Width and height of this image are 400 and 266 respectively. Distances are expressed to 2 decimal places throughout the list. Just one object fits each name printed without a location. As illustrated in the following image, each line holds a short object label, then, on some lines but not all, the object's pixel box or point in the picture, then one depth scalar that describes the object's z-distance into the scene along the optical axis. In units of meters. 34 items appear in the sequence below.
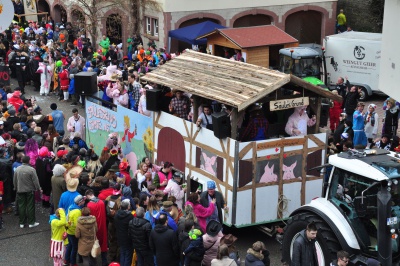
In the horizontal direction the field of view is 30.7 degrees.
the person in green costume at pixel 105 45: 29.42
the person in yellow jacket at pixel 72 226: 11.81
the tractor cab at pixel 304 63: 23.98
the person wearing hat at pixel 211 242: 10.64
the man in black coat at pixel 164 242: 10.80
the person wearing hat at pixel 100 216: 11.95
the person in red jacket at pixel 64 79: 23.57
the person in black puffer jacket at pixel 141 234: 11.19
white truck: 24.17
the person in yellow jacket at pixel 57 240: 11.98
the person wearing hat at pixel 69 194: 12.41
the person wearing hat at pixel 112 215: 12.08
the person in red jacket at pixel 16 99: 19.77
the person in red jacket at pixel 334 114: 19.50
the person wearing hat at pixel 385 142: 15.67
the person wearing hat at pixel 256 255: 9.56
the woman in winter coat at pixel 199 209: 11.80
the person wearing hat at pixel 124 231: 11.48
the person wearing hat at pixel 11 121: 17.50
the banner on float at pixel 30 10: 36.09
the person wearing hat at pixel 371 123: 18.16
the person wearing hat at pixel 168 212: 11.09
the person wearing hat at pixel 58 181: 13.44
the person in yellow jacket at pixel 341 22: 32.41
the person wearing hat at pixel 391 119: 18.78
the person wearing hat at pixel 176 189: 13.02
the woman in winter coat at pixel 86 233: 11.52
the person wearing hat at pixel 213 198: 12.05
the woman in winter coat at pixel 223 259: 9.57
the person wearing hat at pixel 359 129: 17.23
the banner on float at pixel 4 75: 23.71
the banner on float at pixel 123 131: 15.19
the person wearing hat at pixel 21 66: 24.77
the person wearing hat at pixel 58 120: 18.23
